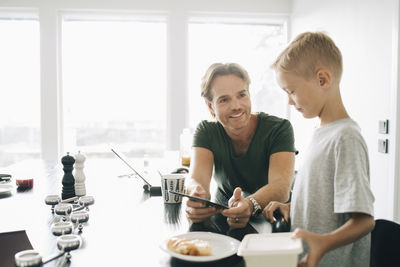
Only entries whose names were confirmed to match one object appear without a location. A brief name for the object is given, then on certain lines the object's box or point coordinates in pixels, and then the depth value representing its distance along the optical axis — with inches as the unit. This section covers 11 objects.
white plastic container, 28.0
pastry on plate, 35.6
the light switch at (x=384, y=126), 96.0
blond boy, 35.0
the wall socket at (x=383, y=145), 96.3
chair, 42.4
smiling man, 64.7
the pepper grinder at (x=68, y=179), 62.6
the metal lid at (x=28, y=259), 32.2
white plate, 34.8
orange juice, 94.1
